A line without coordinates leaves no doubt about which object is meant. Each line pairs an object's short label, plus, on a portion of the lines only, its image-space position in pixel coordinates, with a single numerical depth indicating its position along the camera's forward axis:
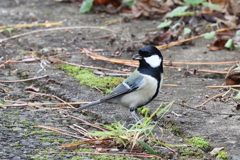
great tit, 6.05
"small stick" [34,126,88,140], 5.12
